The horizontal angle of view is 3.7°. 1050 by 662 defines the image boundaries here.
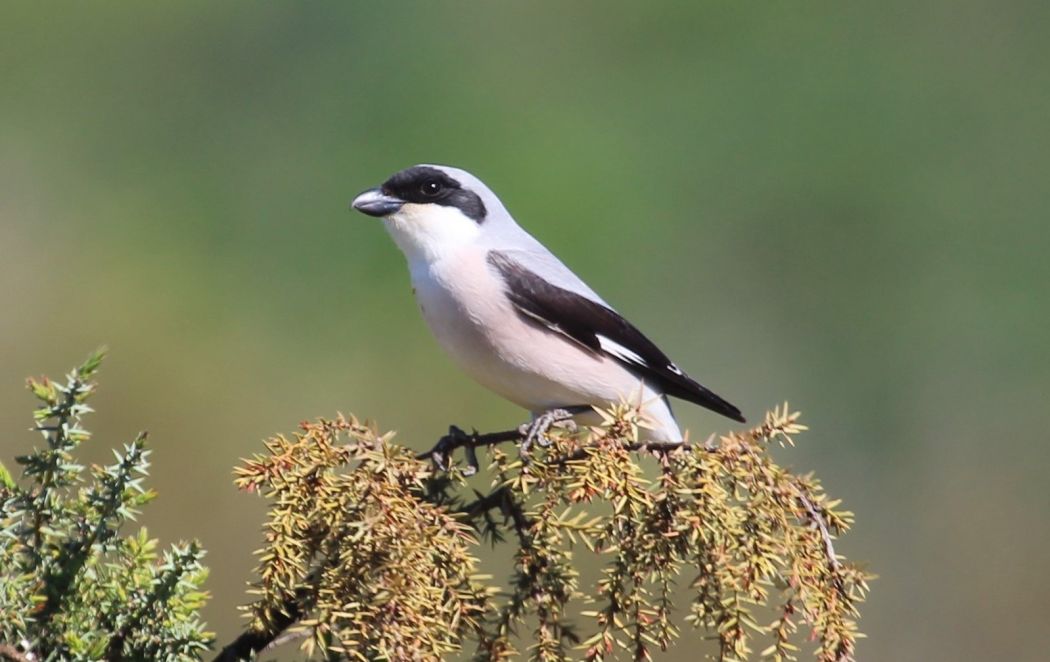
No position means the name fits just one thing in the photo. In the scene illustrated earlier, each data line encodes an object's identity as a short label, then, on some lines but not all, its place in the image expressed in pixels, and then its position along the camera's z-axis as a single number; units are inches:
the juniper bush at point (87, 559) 225.5
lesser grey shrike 233.4
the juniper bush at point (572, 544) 225.7
